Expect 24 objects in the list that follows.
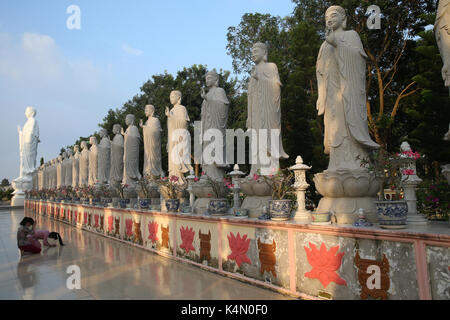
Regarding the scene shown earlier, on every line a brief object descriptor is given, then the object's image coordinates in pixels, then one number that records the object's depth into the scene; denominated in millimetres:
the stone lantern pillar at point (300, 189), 3745
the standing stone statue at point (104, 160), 11734
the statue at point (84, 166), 14043
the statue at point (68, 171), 16875
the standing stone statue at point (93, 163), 12484
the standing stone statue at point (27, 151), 25602
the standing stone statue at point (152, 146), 7941
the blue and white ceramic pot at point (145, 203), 6844
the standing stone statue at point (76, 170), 15234
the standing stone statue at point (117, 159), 10055
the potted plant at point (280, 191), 3750
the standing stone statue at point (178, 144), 6934
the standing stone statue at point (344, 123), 3402
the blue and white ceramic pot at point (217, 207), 4788
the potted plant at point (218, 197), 4797
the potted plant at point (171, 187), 6414
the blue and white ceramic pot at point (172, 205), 5848
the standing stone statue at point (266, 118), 4551
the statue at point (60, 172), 17891
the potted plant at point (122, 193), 7973
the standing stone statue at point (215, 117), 5684
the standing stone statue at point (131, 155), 9055
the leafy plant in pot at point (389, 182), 2730
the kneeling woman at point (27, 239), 6258
